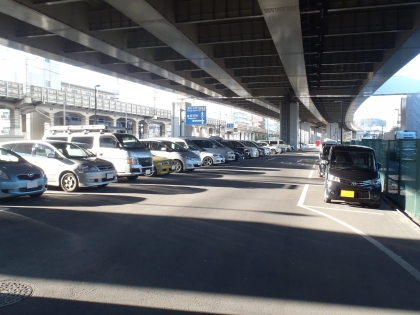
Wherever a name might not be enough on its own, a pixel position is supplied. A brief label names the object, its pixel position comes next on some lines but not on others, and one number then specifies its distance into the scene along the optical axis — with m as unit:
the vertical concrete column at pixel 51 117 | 49.58
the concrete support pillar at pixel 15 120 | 46.59
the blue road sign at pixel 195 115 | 52.62
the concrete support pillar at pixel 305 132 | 112.38
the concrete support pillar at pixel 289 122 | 57.27
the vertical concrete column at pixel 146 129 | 73.14
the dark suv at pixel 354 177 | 11.41
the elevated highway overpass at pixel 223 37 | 17.52
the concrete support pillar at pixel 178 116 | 54.44
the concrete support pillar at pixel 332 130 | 87.94
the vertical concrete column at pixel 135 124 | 68.85
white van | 16.89
